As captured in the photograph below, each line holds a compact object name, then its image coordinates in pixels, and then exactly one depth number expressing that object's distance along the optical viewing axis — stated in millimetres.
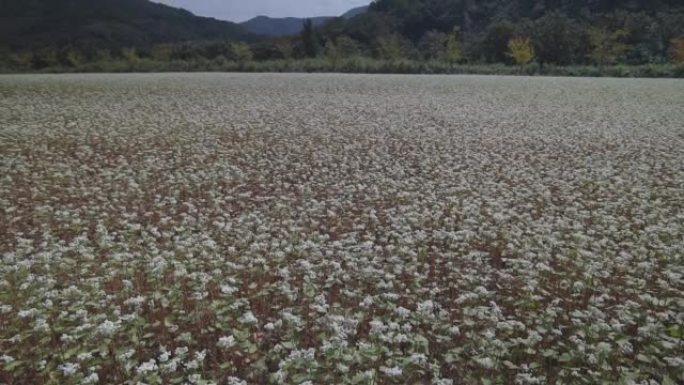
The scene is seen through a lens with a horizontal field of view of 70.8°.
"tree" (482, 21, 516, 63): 67062
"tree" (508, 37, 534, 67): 59400
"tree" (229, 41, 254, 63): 66475
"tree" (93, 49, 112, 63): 63594
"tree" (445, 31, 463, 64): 63469
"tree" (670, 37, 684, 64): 55031
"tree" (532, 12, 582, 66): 62125
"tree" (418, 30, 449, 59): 72000
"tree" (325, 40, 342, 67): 53456
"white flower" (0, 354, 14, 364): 4301
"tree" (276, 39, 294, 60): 71812
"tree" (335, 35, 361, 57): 69081
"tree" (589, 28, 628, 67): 59750
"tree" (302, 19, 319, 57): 76269
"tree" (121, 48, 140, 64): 57288
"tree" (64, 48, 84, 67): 66875
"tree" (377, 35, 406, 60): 66188
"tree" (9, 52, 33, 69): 66250
